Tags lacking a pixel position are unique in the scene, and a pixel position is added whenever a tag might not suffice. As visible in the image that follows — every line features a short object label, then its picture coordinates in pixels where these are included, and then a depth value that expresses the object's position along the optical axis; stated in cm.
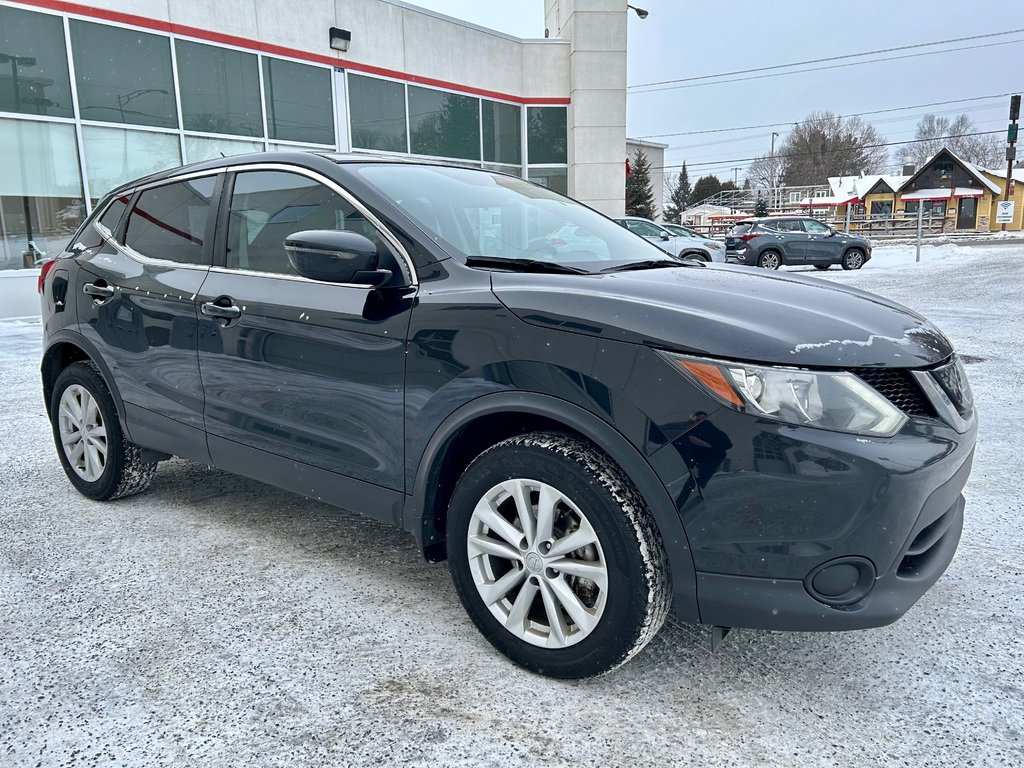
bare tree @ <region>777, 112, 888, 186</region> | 7875
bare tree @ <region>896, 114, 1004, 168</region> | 8069
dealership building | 1251
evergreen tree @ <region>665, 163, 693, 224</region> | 9994
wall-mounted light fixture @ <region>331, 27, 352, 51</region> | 1648
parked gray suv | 2203
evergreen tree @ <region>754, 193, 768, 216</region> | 6554
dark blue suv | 200
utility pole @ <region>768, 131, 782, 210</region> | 8518
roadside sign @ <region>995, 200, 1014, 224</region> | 3641
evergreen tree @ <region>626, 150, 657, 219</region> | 5028
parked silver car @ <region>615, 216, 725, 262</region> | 1591
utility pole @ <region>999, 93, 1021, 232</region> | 3919
